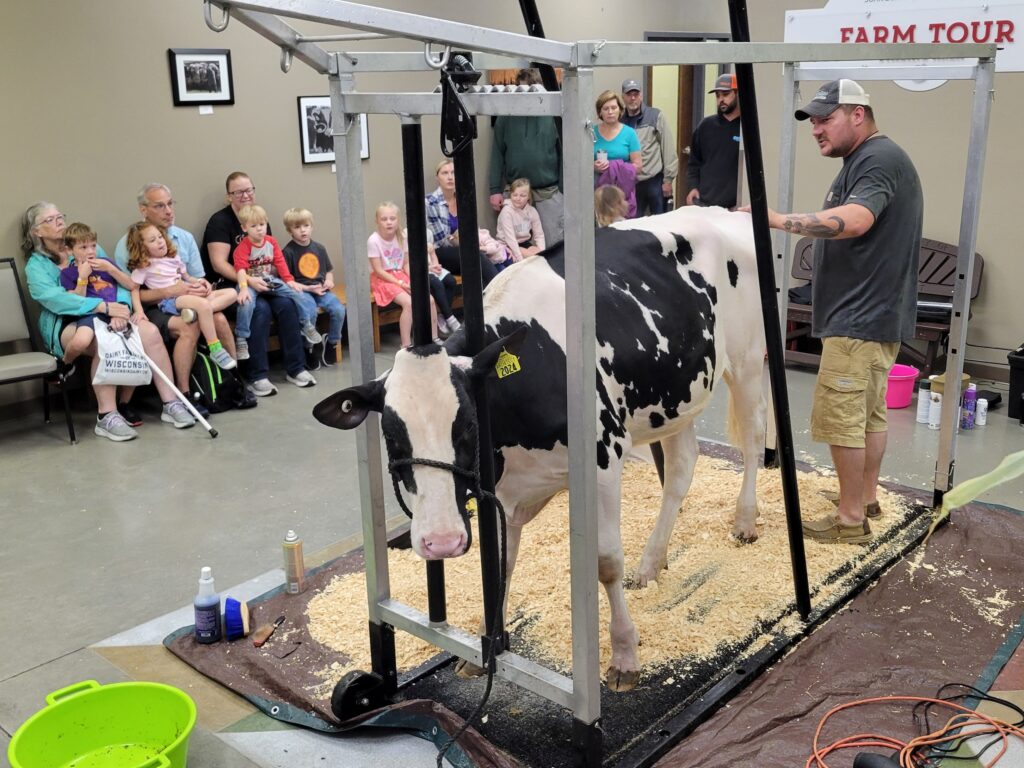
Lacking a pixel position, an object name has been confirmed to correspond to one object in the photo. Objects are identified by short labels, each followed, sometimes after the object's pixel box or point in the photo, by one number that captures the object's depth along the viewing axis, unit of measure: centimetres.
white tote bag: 616
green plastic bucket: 290
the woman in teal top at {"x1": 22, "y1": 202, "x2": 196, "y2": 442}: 619
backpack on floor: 669
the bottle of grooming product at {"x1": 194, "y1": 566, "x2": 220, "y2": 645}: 367
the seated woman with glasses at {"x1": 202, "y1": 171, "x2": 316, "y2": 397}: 706
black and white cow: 266
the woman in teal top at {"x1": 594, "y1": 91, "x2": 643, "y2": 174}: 897
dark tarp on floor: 311
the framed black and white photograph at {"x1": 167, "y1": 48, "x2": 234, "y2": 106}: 724
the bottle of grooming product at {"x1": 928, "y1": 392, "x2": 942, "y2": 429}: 592
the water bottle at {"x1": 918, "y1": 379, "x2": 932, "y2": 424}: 596
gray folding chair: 597
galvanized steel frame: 225
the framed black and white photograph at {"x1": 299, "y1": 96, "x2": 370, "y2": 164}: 813
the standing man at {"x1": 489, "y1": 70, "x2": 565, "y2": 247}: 882
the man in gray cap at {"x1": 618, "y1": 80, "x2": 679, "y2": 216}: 962
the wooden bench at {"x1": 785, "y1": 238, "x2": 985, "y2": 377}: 698
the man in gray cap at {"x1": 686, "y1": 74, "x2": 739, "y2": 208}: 807
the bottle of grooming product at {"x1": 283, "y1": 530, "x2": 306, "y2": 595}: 401
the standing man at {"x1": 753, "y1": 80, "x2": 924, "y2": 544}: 405
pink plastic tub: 626
